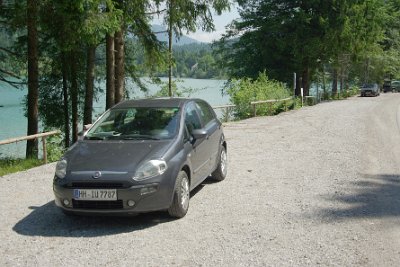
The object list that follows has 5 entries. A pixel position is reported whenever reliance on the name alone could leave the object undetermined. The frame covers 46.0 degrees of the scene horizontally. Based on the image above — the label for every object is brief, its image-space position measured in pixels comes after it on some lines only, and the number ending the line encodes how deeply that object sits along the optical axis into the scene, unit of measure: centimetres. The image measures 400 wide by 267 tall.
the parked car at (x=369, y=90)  5569
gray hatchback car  608
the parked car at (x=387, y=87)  7194
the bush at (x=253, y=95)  2512
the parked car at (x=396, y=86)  7219
